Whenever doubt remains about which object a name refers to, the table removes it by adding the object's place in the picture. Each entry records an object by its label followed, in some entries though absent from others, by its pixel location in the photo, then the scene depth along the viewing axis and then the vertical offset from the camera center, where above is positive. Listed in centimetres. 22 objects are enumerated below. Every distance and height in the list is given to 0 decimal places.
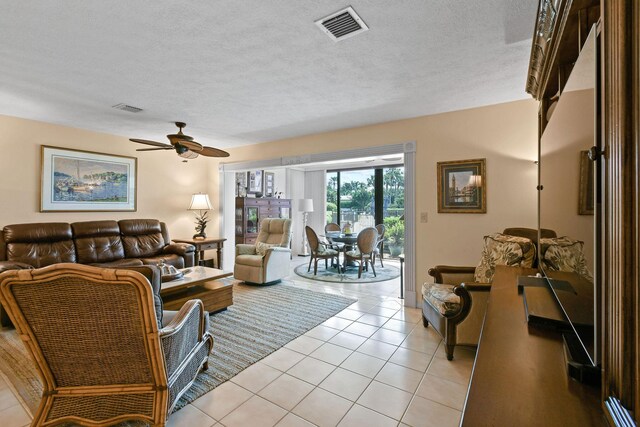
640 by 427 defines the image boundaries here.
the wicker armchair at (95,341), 136 -64
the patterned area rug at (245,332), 217 -117
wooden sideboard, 59 -39
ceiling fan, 358 +87
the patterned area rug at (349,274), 531 -110
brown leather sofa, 371 -42
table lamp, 566 +19
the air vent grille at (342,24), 183 +126
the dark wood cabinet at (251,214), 655 +6
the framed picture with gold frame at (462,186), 348 +38
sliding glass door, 719 +46
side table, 528 -54
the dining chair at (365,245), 530 -49
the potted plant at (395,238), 713 -50
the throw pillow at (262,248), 513 -54
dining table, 567 -41
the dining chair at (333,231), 607 -32
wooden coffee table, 307 -85
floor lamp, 747 +30
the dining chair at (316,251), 563 -66
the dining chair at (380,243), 623 -61
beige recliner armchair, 471 -65
